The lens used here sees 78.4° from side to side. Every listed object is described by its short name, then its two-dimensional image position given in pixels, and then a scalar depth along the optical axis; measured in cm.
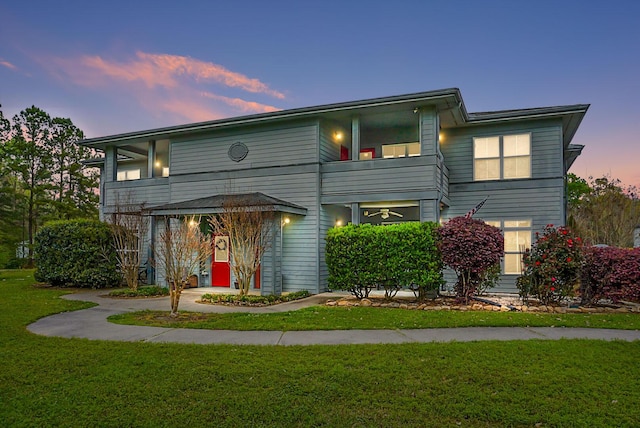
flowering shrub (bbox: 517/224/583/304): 920
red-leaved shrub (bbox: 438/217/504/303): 939
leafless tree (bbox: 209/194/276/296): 1083
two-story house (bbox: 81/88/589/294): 1154
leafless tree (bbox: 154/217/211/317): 821
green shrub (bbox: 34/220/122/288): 1339
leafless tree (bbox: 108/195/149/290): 1272
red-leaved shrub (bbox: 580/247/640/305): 894
